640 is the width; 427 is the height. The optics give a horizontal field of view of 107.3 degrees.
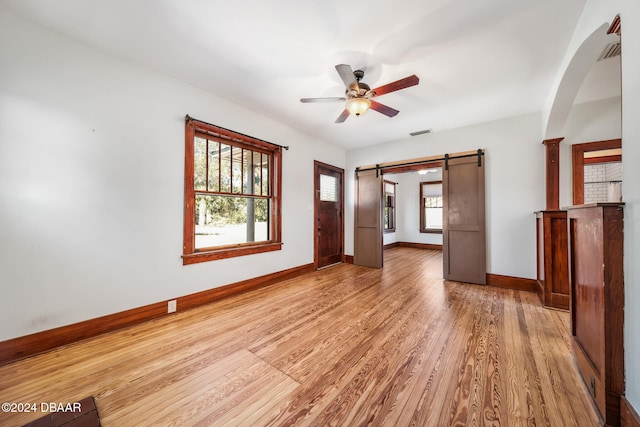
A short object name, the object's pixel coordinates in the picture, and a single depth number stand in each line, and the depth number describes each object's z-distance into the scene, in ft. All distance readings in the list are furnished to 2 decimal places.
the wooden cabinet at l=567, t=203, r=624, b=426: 4.00
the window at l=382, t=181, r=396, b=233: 25.31
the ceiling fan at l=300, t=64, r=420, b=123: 7.57
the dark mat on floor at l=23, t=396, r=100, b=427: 4.23
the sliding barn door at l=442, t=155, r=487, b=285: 12.85
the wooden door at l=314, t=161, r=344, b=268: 16.14
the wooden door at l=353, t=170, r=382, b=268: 16.75
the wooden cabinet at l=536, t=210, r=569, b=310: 9.33
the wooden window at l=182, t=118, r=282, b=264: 9.69
